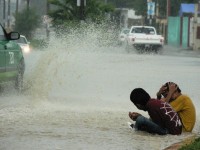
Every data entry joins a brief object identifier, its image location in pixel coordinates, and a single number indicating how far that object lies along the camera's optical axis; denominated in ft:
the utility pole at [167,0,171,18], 272.31
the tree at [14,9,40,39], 225.76
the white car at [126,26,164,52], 148.58
